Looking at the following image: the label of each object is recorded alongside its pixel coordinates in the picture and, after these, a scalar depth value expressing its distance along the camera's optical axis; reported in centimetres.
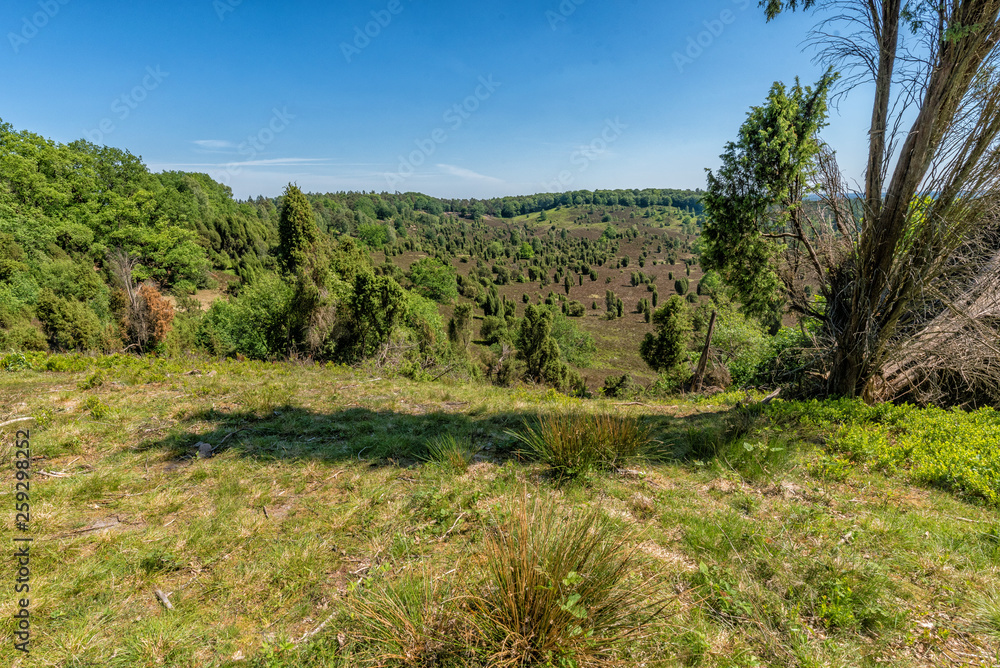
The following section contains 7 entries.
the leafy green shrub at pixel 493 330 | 3756
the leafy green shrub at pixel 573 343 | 3947
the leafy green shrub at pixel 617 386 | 2371
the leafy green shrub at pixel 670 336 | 2262
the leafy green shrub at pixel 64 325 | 1550
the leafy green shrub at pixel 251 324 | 1997
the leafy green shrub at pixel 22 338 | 1317
